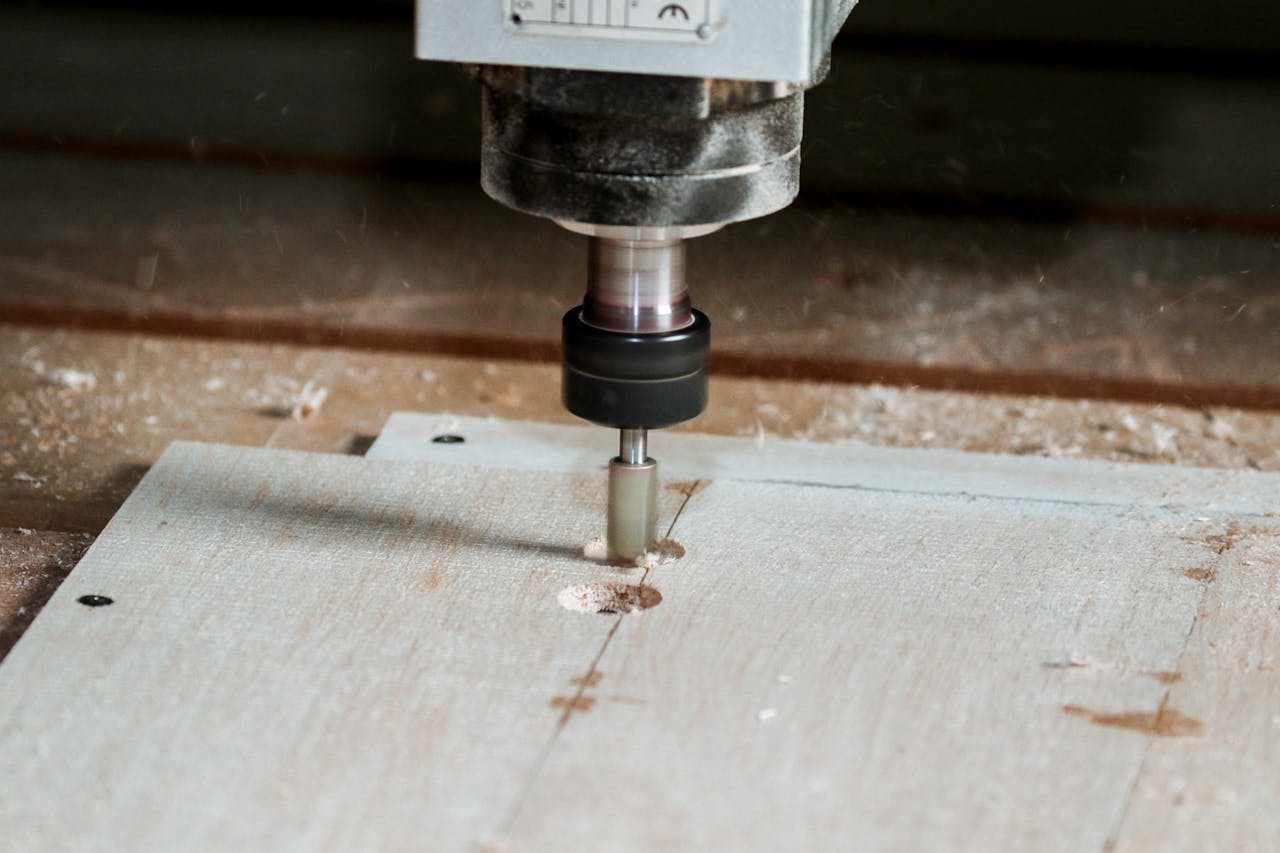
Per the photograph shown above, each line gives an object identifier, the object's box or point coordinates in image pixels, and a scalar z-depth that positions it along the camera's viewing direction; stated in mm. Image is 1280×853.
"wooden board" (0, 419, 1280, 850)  1244
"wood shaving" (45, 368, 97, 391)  1625
